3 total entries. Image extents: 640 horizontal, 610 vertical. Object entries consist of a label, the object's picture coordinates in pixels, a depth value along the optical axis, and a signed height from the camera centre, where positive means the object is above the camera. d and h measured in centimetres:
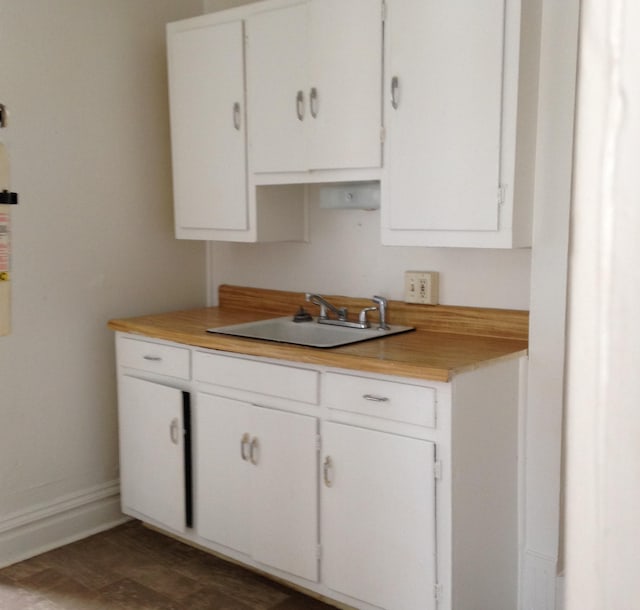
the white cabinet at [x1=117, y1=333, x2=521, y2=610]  206 -77
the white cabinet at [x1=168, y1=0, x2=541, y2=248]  214 +34
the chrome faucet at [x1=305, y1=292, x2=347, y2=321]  282 -32
